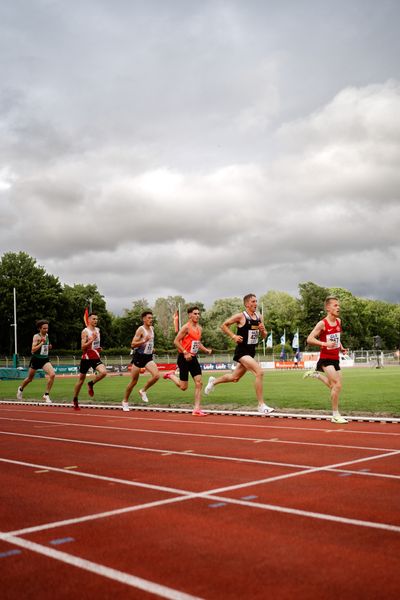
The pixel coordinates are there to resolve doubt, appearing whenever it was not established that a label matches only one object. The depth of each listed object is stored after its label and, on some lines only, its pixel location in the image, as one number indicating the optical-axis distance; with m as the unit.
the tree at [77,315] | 81.12
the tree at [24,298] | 73.12
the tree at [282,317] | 123.31
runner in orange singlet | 12.46
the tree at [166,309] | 132.40
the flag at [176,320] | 45.17
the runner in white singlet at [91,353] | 15.01
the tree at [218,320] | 112.81
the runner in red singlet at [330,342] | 10.73
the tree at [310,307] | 122.81
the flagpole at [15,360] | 50.50
